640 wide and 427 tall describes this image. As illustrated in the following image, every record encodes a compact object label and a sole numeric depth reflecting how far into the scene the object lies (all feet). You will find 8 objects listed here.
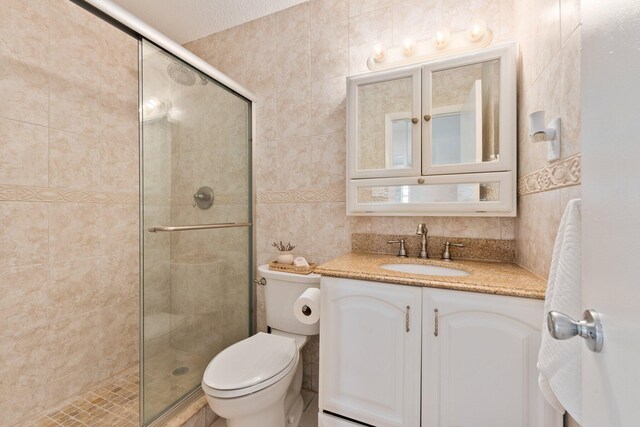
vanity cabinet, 2.89
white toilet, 3.61
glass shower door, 4.13
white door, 1.05
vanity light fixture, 4.31
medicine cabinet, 4.04
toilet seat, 3.60
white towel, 1.99
